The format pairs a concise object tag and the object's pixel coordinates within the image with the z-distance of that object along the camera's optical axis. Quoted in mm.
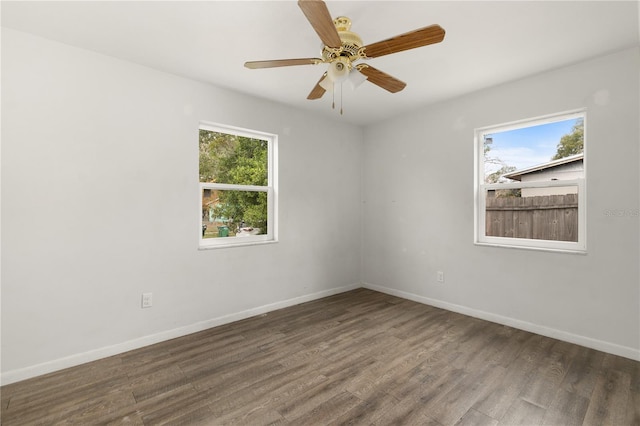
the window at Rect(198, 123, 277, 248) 3312
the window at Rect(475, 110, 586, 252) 2934
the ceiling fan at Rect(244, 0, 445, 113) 1587
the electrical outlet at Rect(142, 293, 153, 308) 2797
